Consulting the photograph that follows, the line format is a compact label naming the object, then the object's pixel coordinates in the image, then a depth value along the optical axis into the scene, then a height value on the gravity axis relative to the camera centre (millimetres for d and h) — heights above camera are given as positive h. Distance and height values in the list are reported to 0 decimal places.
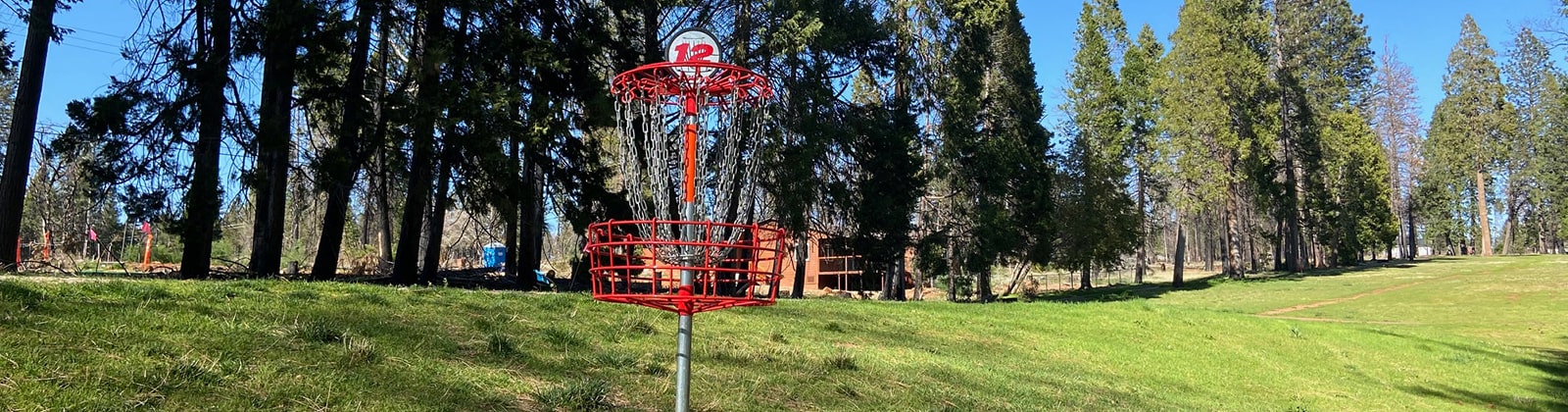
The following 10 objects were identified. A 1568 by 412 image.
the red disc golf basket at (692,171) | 2771 +385
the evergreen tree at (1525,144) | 48406 +9036
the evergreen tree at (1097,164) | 30328 +4436
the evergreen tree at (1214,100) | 36719 +8056
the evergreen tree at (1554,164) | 49406 +7979
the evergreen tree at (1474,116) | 49000 +10104
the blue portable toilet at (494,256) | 41469 +604
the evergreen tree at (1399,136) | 56625 +10418
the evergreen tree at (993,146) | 22812 +3694
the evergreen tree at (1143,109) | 34469 +7062
